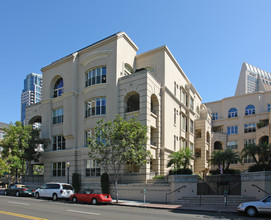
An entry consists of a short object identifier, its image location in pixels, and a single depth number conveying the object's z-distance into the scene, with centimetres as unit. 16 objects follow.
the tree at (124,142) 2280
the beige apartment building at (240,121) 4809
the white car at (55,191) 2419
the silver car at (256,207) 1506
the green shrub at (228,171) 3084
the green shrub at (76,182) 2992
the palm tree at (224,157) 3106
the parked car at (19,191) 2772
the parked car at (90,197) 2114
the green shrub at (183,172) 2542
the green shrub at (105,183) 2604
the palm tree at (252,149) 2741
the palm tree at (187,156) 2714
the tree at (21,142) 3256
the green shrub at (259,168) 2323
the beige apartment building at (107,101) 2900
